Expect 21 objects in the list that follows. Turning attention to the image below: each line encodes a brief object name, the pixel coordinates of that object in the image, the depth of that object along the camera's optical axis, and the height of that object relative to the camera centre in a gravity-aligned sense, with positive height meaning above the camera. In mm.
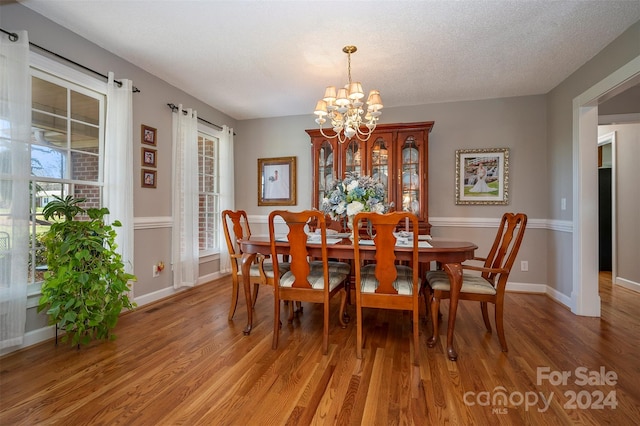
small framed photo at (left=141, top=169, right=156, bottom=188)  3154 +365
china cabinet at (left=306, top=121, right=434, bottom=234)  3688 +664
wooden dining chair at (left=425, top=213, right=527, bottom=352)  2062 -536
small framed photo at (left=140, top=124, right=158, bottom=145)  3139 +833
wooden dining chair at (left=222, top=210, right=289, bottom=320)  2438 -486
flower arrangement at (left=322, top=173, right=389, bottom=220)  2377 +122
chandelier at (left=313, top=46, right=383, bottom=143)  2439 +921
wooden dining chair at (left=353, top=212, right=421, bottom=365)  1830 -474
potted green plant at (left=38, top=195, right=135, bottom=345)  2029 -457
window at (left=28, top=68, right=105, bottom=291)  2287 +542
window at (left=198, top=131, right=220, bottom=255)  4148 +280
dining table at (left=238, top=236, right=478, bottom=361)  2006 -293
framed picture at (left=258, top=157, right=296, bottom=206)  4582 +486
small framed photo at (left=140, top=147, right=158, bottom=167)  3154 +598
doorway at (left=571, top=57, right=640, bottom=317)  2861 +13
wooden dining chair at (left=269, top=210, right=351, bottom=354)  2008 -499
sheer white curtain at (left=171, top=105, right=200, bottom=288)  3521 +153
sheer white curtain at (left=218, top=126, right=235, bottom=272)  4418 +502
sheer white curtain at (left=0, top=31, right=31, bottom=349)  1981 +183
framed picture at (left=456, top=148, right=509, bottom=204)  3801 +476
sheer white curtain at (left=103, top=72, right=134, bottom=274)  2742 +449
